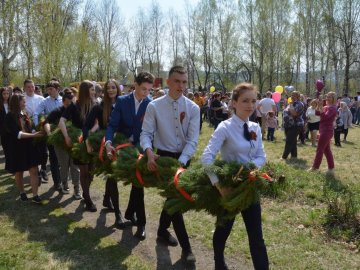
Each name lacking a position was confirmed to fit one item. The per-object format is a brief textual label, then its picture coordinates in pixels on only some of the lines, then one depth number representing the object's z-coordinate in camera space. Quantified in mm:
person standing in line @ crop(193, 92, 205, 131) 20111
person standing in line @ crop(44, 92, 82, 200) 6500
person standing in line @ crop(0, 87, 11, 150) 7946
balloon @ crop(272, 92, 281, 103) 20031
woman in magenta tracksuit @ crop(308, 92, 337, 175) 8602
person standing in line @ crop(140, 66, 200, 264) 3836
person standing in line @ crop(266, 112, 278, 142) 14359
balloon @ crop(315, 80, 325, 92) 17766
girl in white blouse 3176
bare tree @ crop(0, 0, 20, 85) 18000
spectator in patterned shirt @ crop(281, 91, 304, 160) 10133
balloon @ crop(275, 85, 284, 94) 20684
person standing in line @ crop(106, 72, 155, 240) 4508
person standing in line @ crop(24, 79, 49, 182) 8555
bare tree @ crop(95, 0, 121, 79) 42312
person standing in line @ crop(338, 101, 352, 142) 15602
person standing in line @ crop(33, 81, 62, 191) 7680
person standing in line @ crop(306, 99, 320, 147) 12944
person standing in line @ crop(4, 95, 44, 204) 6039
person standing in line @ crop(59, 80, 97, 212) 5719
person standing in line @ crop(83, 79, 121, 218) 5191
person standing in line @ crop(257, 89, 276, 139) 14957
